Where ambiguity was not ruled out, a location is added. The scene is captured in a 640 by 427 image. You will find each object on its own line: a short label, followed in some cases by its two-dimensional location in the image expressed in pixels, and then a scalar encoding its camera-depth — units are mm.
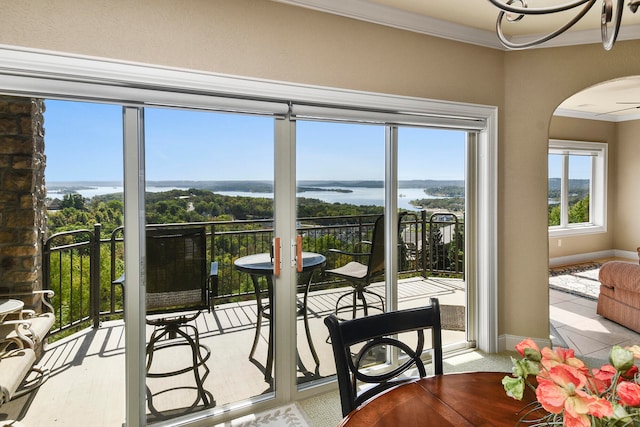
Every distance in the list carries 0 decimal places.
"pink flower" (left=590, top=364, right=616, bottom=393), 890
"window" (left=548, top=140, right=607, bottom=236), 6789
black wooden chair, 1423
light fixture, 1134
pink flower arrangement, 731
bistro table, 2455
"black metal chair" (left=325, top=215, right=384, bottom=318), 2799
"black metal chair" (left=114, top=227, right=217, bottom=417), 2178
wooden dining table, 1139
